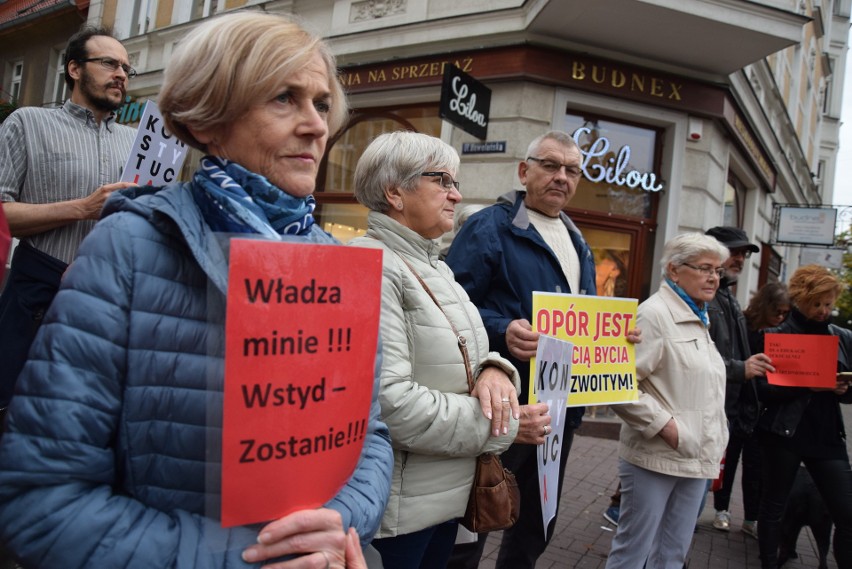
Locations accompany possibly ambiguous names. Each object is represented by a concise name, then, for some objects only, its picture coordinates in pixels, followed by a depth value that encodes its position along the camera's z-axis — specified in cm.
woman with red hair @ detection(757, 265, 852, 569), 369
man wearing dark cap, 382
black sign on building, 666
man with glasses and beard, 205
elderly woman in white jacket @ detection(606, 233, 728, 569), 288
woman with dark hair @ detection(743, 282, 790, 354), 444
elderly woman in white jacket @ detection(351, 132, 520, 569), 176
